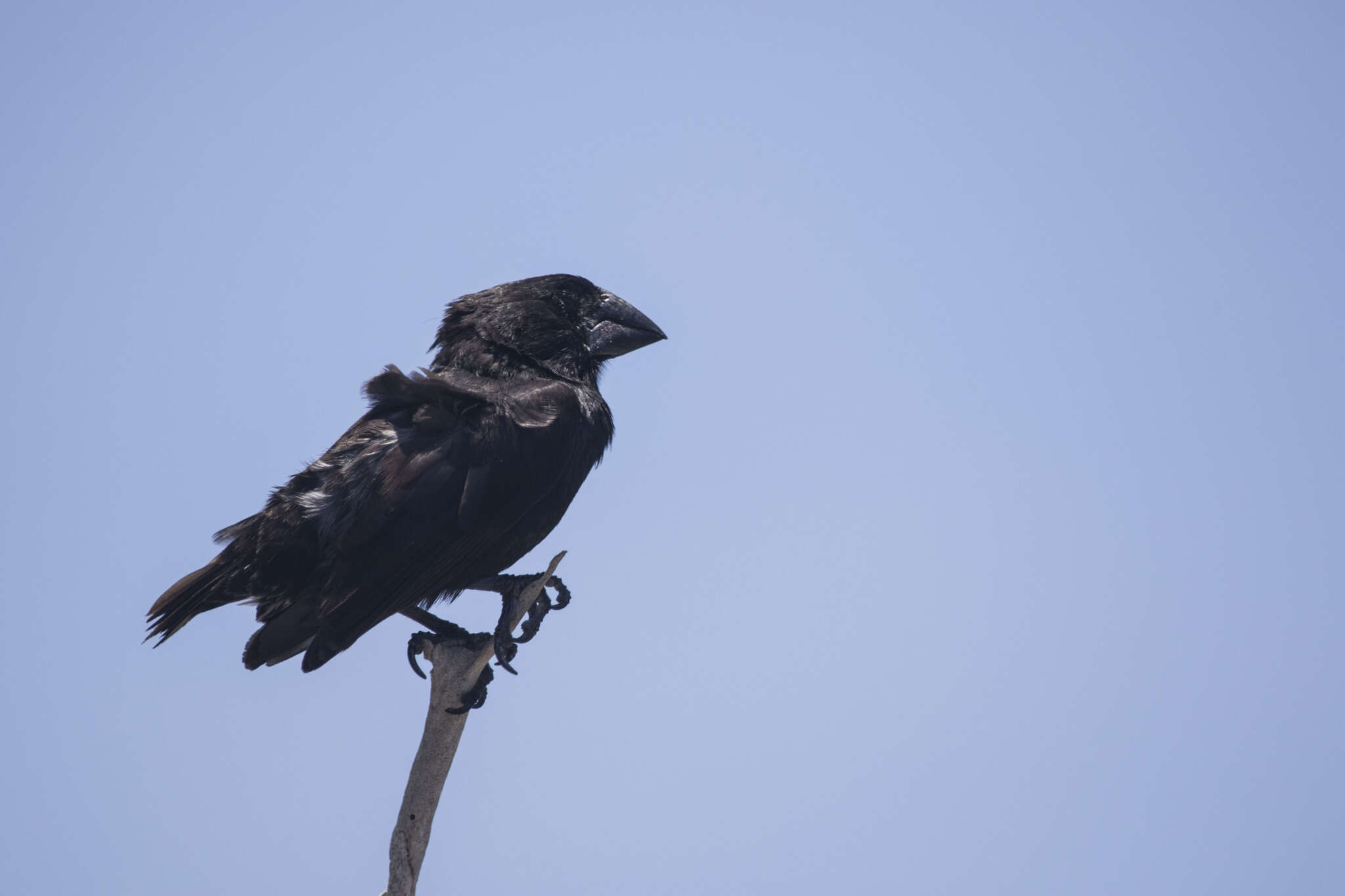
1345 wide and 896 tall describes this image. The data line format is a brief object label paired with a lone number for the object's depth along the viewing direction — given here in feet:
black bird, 38.68
